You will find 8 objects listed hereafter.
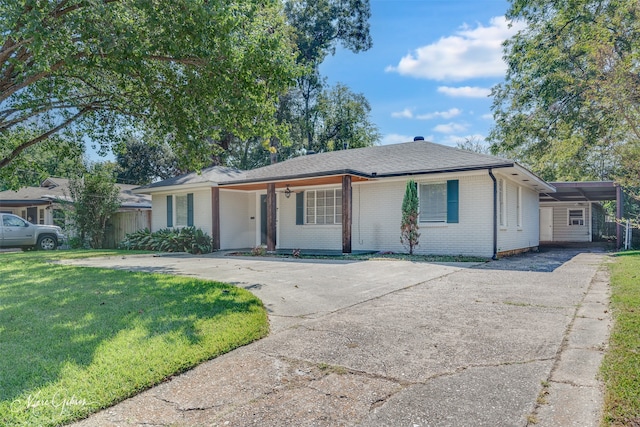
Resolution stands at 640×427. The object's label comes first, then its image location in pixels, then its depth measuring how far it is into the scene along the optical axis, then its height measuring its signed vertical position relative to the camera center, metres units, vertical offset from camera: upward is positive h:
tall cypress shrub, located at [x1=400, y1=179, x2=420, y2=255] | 12.59 -0.05
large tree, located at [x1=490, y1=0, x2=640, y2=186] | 15.73 +4.95
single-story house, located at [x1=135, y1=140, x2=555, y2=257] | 12.55 +0.42
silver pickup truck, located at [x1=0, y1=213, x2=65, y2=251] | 17.48 -0.83
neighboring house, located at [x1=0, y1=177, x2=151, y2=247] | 19.09 +0.49
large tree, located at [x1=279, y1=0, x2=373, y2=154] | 28.30 +12.23
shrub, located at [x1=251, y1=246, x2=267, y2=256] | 14.03 -1.30
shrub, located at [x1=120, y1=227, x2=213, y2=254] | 15.66 -1.04
